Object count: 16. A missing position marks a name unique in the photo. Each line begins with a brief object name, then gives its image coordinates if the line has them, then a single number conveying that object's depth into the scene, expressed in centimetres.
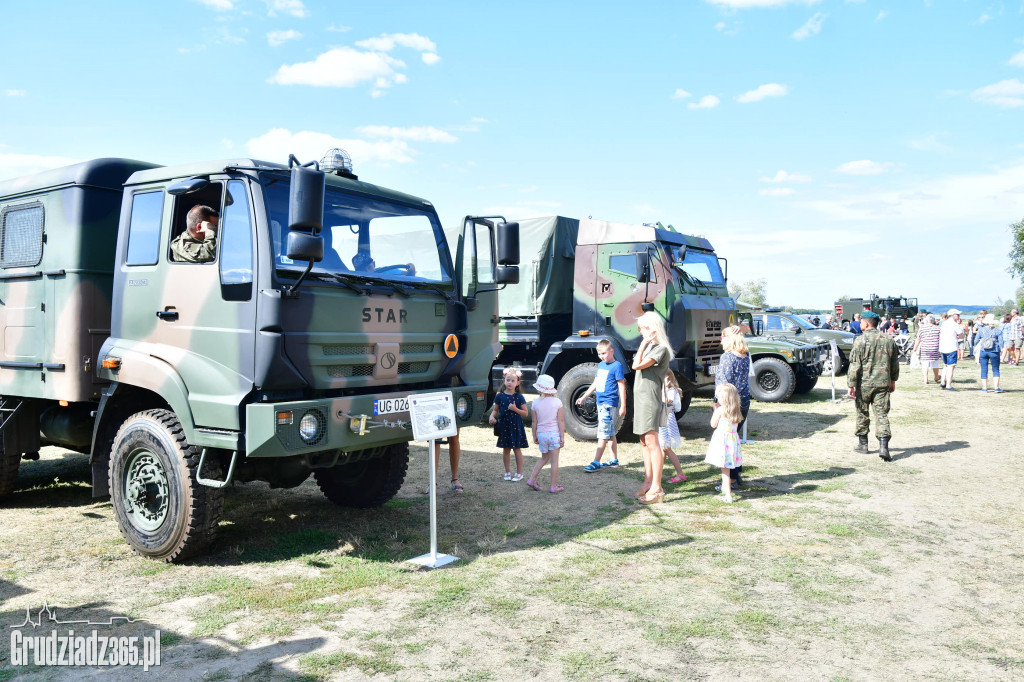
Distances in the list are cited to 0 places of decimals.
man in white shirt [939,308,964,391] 1603
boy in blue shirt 811
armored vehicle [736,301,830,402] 1425
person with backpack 1578
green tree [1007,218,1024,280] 5456
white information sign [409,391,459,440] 496
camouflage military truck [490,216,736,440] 968
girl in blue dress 739
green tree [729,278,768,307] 8931
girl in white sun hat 713
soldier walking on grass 897
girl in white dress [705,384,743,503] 671
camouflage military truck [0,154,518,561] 446
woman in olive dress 659
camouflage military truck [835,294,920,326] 3560
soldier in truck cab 470
